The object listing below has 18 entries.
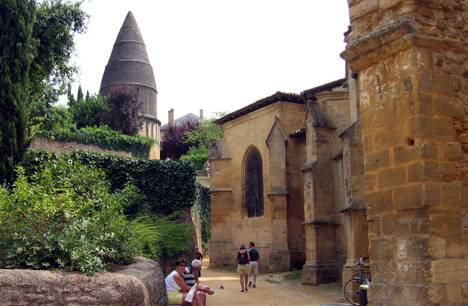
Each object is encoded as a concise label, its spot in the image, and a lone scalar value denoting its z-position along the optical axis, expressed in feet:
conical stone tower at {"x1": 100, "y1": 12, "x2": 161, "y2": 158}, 173.17
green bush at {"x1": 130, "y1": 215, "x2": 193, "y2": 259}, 46.02
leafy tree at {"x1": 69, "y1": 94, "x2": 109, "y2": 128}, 144.46
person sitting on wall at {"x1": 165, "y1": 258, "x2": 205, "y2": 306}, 29.86
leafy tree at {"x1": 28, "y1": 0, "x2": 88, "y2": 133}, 64.90
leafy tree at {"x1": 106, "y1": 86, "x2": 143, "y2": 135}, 143.74
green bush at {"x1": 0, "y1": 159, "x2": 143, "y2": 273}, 23.02
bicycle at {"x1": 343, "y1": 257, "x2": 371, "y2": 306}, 41.80
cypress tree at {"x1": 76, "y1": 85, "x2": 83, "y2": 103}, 155.79
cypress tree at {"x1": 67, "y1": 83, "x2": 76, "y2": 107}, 149.71
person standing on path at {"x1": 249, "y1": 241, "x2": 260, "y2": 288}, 57.38
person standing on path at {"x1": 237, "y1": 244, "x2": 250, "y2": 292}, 52.54
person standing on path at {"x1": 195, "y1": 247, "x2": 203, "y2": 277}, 51.29
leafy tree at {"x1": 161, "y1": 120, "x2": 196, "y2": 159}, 176.76
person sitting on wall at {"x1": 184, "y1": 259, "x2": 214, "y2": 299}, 31.21
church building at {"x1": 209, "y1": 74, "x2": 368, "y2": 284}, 57.26
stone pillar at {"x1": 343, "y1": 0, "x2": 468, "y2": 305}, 15.98
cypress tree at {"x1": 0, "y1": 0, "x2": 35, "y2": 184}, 45.93
